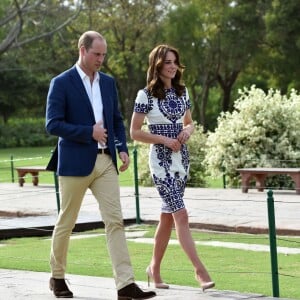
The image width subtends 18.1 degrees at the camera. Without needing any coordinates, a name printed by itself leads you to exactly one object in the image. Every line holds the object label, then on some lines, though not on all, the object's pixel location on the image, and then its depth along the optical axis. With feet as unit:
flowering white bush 67.87
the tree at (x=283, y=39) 157.69
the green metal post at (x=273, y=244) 24.68
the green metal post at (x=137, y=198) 47.40
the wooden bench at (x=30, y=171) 77.82
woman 25.55
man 24.02
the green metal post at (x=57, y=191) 49.06
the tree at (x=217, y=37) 167.84
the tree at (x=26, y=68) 203.92
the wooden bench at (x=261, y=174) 61.52
